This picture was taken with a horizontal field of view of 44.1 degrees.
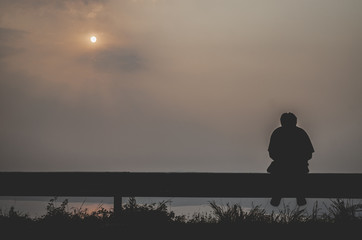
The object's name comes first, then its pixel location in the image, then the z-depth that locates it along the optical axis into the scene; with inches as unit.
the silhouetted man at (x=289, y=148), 317.4
